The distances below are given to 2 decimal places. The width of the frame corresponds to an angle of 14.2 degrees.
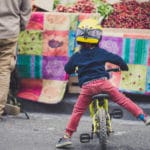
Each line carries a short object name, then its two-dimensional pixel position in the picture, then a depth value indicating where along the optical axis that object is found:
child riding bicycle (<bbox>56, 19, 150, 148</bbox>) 6.15
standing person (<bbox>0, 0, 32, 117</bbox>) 7.43
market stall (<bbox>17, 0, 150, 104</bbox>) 8.04
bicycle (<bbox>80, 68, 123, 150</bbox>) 5.99
